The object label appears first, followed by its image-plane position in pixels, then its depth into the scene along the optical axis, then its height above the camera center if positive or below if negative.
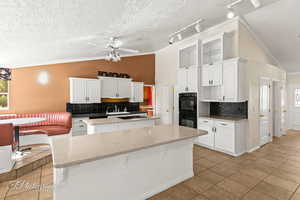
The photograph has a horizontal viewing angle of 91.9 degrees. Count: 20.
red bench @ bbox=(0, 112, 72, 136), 3.81 -0.74
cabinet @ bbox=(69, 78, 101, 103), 4.55 +0.30
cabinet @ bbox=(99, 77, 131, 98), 5.10 +0.43
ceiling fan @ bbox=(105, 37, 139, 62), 3.41 +1.28
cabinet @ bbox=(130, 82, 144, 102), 5.65 +0.28
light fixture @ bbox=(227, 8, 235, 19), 2.72 +1.60
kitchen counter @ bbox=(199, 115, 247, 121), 3.54 -0.50
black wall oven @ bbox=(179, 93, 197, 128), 4.28 -0.33
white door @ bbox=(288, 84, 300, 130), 5.92 -0.32
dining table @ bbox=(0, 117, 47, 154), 2.85 -0.44
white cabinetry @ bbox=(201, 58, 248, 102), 3.42 +0.44
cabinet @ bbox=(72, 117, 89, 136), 4.48 -0.87
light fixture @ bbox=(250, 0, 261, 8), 2.39 +1.59
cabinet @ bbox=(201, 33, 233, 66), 3.70 +1.42
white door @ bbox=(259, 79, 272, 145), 4.07 -0.40
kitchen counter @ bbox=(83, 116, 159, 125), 3.03 -0.48
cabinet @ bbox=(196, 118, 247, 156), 3.43 -0.92
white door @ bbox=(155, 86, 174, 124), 5.51 -0.19
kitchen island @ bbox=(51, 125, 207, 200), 1.43 -0.79
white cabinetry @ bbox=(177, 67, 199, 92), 4.21 +0.60
